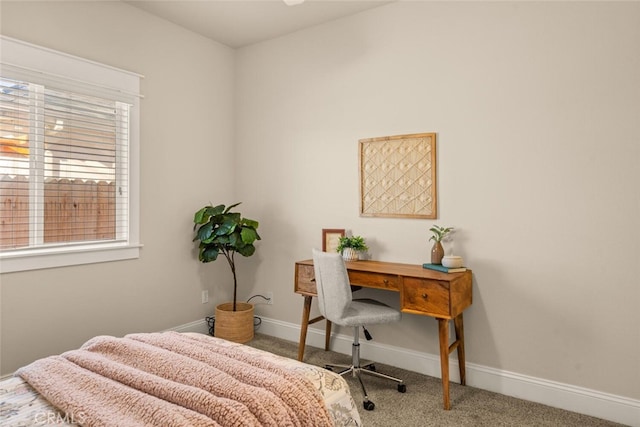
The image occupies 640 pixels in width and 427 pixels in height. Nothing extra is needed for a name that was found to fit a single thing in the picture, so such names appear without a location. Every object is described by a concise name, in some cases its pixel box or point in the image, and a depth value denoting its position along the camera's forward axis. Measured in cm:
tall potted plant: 352
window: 265
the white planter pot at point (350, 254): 319
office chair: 265
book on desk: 268
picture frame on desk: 339
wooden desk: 248
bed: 126
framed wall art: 301
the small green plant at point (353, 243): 322
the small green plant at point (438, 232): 288
